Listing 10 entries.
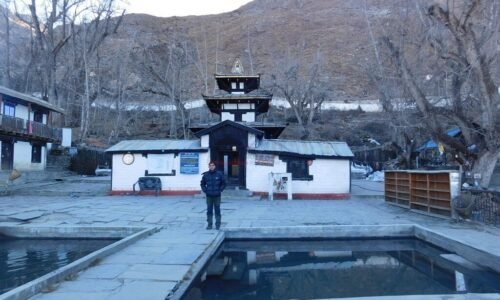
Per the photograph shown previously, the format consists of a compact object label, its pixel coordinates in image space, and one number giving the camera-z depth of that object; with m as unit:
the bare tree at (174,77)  41.75
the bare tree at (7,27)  38.56
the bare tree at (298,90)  40.31
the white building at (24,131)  27.65
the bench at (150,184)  20.22
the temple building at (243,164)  20.22
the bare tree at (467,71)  13.50
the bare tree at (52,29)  36.88
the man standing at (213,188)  10.30
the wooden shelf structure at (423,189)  12.48
